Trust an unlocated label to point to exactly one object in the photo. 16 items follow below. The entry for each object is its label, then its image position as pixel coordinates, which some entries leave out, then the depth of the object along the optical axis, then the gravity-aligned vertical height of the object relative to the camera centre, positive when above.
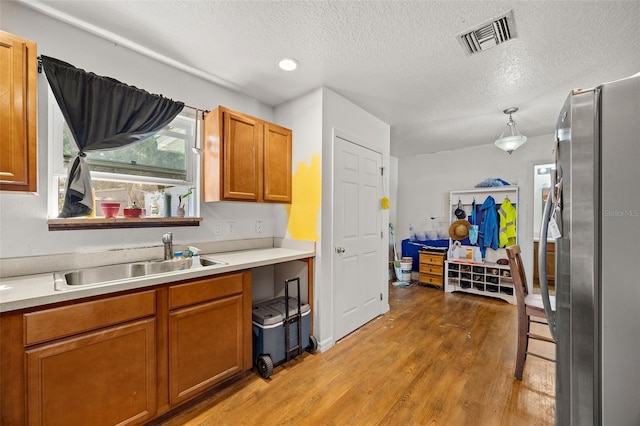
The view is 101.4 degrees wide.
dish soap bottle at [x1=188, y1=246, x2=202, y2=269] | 2.04 -0.37
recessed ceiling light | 2.07 +1.19
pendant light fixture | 2.92 +0.79
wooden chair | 2.01 -0.76
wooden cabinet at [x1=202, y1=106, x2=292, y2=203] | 2.15 +0.47
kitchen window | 1.71 +0.34
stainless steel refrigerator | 0.87 -0.14
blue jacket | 4.18 -0.25
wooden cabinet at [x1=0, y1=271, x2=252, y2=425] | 1.16 -0.76
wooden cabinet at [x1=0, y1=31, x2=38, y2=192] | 1.28 +0.49
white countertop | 1.16 -0.38
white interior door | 2.65 -0.29
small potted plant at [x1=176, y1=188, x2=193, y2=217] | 2.25 +0.07
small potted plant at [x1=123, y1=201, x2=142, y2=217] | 1.94 +0.00
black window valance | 1.63 +0.66
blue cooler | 2.10 -1.03
